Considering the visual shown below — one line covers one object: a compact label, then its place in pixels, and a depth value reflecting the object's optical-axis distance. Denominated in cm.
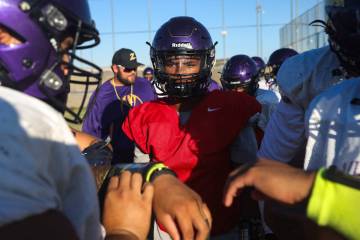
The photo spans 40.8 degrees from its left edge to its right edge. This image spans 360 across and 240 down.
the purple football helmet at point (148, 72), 1325
